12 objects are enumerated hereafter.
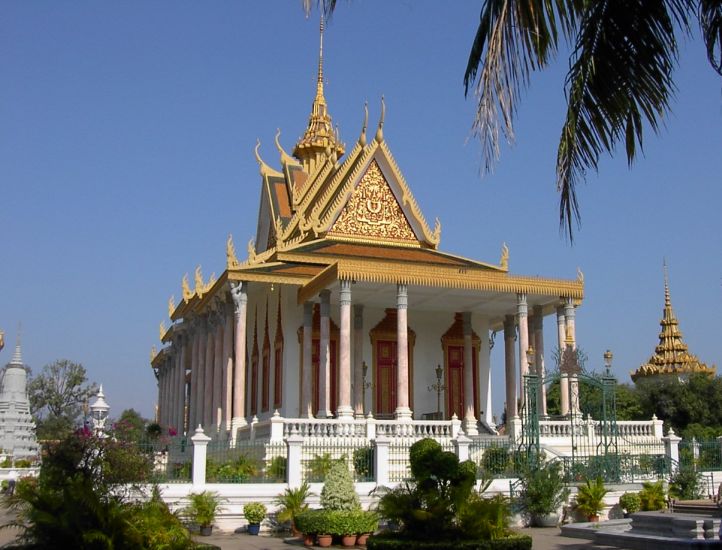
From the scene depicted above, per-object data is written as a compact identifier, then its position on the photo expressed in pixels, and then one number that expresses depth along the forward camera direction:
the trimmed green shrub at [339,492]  13.08
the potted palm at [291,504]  14.23
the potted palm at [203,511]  13.86
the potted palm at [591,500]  15.79
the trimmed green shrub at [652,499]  16.09
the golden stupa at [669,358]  46.06
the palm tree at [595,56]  7.13
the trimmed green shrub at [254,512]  14.10
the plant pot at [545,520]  15.43
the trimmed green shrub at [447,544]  9.80
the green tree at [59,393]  62.00
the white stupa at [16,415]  37.94
